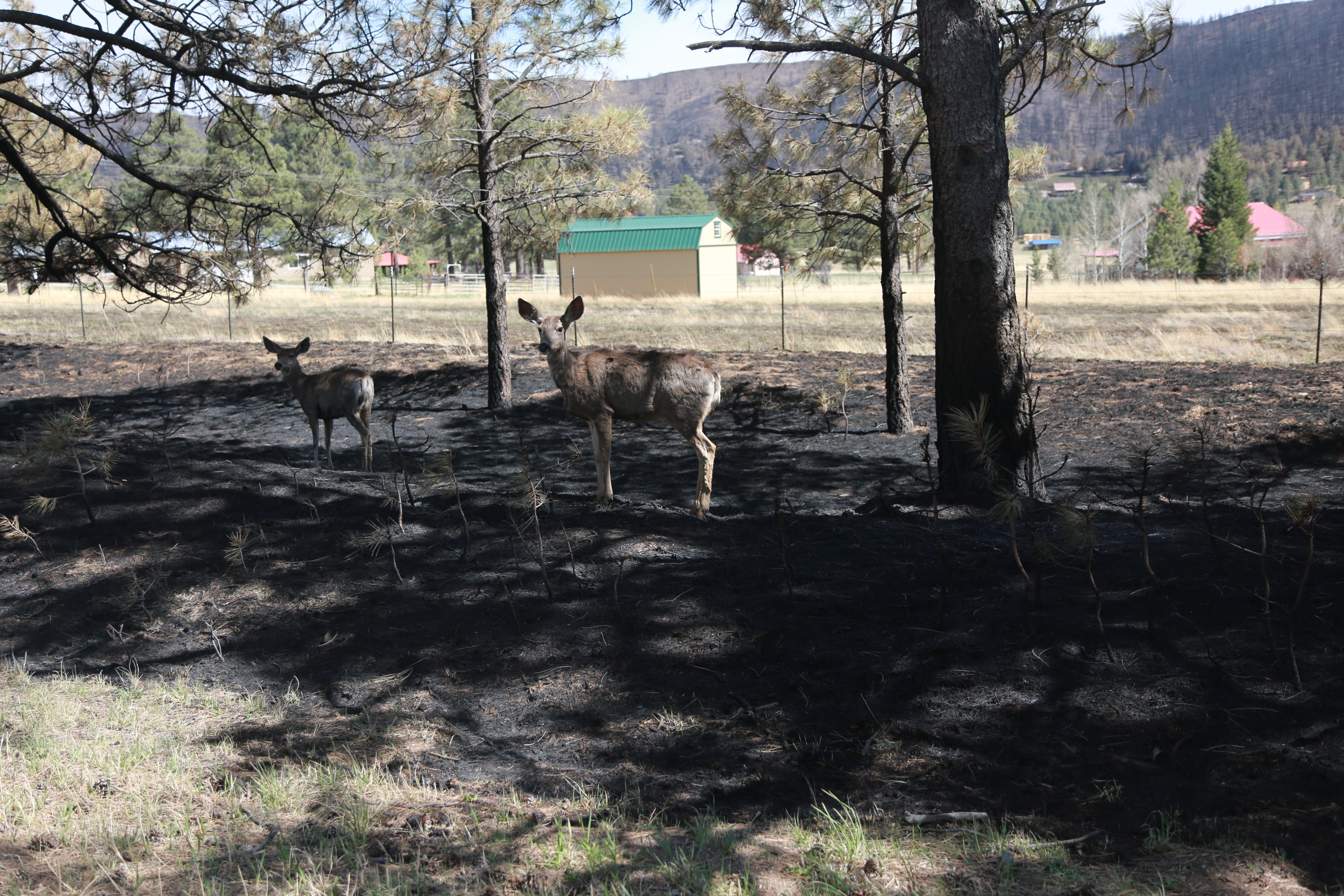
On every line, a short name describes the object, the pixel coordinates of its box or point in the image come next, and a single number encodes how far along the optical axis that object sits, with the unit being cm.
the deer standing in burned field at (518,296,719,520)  833
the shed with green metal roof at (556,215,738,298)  5559
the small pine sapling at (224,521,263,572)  652
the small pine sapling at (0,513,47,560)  698
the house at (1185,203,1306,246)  10862
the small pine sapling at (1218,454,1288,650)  435
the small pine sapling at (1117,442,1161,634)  461
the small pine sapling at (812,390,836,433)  1370
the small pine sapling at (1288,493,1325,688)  416
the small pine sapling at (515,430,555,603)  591
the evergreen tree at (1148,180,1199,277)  7619
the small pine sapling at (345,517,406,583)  684
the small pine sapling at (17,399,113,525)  714
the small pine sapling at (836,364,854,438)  1345
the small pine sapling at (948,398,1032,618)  495
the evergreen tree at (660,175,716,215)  10600
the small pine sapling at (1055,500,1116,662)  475
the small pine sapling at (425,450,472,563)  643
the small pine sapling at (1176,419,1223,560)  516
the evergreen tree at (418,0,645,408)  1373
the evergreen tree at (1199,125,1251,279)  6925
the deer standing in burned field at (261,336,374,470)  1077
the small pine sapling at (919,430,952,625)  480
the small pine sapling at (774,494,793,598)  555
